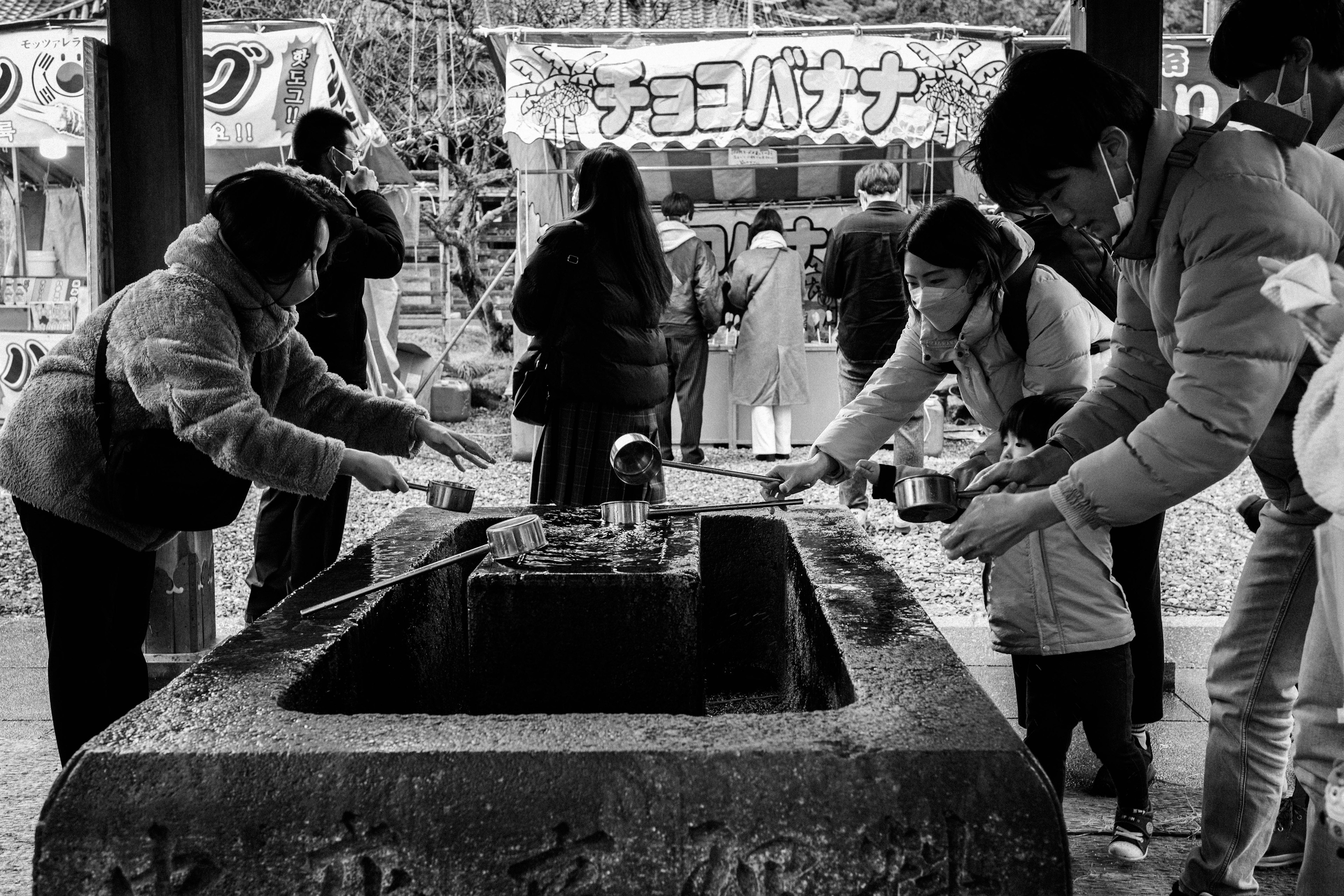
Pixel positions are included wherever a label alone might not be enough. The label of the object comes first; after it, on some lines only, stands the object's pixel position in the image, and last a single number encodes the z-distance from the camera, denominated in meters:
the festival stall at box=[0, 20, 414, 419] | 8.40
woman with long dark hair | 4.20
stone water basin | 1.47
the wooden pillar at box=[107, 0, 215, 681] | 4.13
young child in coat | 2.83
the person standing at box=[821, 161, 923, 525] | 6.86
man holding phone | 4.33
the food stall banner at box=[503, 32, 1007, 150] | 8.38
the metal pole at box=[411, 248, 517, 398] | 11.91
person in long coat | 9.38
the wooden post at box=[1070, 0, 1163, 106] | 3.88
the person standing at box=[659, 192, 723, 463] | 8.69
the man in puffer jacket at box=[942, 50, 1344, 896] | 1.86
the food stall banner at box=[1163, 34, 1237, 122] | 8.49
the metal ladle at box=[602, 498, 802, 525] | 3.14
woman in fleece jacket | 2.46
